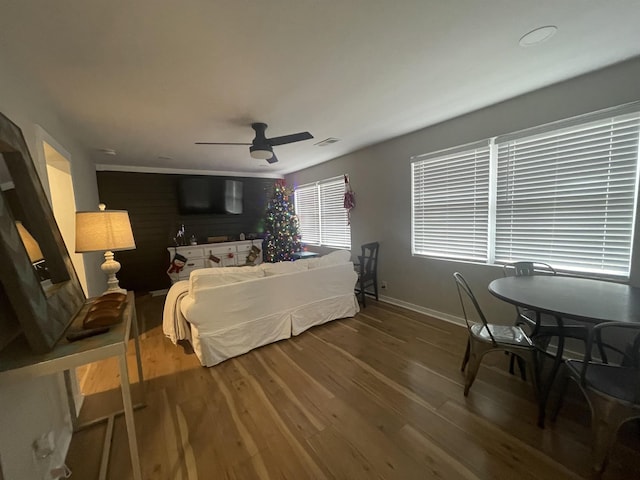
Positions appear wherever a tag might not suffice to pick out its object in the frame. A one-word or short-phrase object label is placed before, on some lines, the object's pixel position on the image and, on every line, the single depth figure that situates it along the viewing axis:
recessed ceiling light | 1.61
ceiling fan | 2.87
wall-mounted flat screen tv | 5.29
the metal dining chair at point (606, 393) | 1.24
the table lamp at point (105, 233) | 1.82
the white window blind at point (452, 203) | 2.96
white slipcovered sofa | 2.43
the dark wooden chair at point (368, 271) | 3.96
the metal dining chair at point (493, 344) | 1.74
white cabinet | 5.18
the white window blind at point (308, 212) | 5.71
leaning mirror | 0.94
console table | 0.94
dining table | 1.45
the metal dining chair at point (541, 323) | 1.92
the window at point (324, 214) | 5.02
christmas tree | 5.46
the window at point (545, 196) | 2.11
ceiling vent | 3.72
